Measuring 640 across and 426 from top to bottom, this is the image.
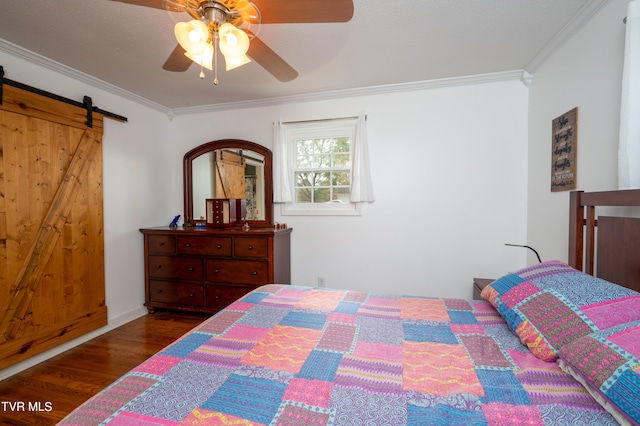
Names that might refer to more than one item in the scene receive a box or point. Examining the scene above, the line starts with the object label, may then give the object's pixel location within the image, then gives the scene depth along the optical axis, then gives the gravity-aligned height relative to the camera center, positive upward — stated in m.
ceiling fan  1.25 +0.89
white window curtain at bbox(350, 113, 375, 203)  2.94 +0.40
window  3.10 +0.46
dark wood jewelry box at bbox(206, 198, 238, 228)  3.12 -0.06
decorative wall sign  1.93 +0.39
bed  0.75 -0.55
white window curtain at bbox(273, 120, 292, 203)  3.15 +0.40
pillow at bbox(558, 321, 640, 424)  0.68 -0.44
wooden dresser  2.81 -0.61
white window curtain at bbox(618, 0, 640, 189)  1.30 +0.49
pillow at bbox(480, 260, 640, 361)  0.96 -0.38
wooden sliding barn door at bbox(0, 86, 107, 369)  2.08 -0.15
